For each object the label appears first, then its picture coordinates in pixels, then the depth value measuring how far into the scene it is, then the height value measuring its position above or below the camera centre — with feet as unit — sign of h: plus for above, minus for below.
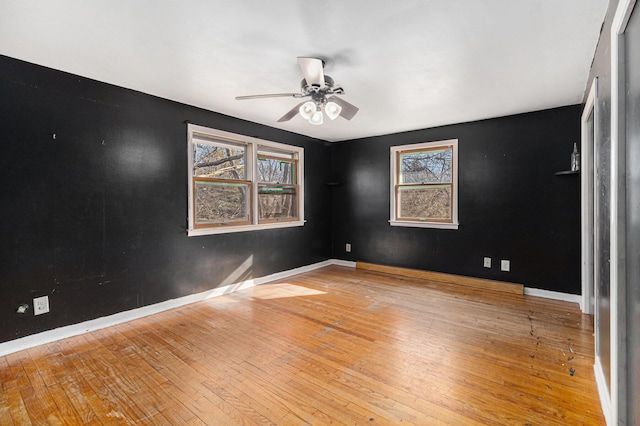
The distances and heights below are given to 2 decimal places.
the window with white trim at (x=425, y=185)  15.60 +1.42
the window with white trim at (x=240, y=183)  13.00 +1.43
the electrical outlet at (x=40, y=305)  8.79 -2.64
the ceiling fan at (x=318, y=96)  7.76 +3.39
